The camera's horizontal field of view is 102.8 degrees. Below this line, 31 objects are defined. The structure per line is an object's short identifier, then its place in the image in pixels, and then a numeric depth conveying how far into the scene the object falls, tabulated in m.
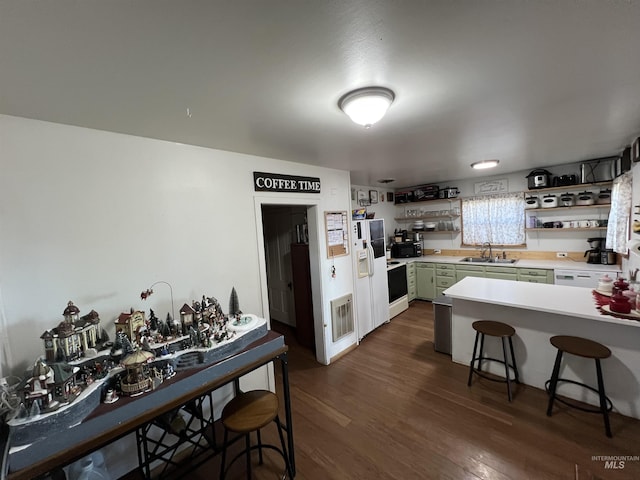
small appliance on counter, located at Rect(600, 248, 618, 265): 3.55
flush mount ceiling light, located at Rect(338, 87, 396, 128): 1.32
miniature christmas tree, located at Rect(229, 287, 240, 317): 1.88
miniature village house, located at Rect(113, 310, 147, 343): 1.48
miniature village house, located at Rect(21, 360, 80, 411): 1.04
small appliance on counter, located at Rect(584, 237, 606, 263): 3.70
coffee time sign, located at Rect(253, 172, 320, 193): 2.43
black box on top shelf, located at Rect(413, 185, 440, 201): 5.25
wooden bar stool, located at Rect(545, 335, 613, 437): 1.93
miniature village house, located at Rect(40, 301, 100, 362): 1.28
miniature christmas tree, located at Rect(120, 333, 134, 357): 1.38
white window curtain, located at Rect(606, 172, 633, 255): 2.76
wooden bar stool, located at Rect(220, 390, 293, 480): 1.50
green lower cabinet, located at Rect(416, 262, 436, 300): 4.95
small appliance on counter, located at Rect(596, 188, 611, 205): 3.66
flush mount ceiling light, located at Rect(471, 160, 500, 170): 3.33
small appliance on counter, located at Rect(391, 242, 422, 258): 5.28
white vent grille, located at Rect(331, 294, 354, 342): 3.21
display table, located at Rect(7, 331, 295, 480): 0.98
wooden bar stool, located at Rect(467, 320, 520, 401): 2.39
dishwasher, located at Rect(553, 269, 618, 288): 3.42
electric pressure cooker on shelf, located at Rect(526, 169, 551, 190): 4.04
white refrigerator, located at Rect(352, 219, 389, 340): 3.63
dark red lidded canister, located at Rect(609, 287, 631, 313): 2.00
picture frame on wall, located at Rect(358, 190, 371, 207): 4.77
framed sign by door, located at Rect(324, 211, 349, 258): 3.16
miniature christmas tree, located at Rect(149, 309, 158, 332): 1.64
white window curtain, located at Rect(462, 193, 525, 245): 4.51
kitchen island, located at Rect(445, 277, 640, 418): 2.07
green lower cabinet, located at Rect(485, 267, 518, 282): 4.06
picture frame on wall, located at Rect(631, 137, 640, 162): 2.28
